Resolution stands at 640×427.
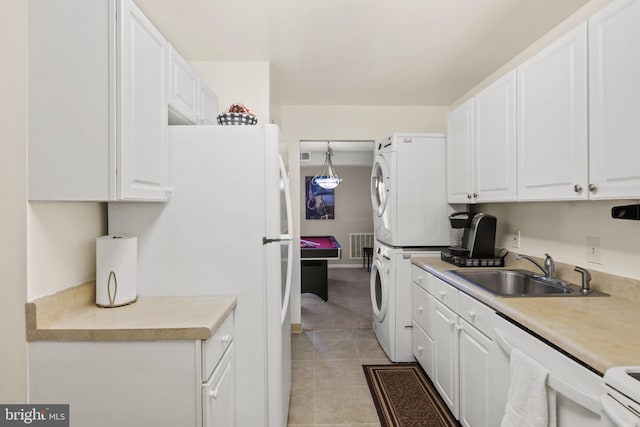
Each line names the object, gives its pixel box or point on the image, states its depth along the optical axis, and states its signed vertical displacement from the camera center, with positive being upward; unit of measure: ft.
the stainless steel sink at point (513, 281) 6.06 -1.48
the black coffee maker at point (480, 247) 7.62 -0.89
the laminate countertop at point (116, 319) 3.87 -1.45
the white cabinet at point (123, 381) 3.88 -2.11
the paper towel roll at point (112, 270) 4.72 -0.89
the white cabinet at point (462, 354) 4.94 -2.70
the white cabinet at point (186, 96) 5.56 +2.34
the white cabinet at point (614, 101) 3.85 +1.44
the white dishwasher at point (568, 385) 3.10 -1.83
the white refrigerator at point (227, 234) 5.27 -0.38
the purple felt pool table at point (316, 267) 14.38 -2.67
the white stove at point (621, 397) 2.50 -1.56
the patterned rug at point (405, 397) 6.69 -4.46
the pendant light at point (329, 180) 17.56 +1.75
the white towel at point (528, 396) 3.59 -2.22
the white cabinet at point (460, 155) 7.86 +1.51
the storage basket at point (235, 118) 5.99 +1.78
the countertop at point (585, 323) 3.13 -1.39
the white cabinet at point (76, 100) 3.89 +1.38
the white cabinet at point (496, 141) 6.24 +1.51
